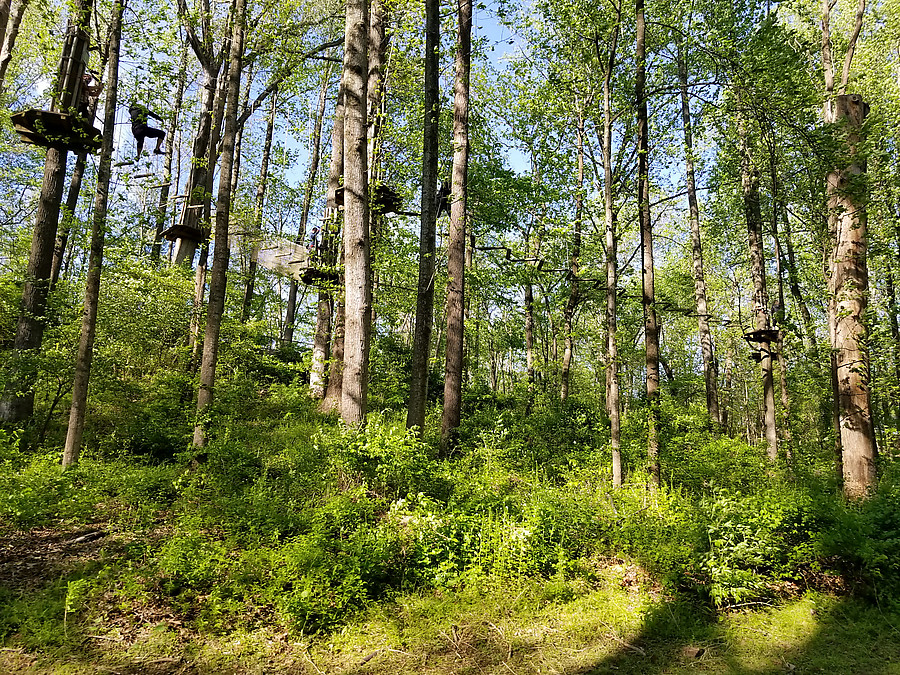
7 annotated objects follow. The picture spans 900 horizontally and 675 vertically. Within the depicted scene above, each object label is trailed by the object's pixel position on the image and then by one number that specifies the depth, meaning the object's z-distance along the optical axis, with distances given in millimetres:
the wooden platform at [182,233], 11711
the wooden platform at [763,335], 11398
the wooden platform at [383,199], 10219
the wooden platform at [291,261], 11727
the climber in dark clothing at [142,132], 10766
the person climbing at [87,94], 9383
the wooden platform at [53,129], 8297
